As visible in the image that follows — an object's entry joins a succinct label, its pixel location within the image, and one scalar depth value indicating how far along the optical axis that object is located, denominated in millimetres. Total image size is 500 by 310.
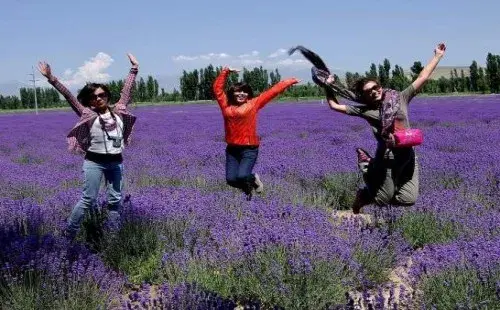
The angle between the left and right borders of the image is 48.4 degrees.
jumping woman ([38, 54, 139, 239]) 4336
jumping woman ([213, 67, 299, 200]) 5547
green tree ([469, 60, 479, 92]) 65062
